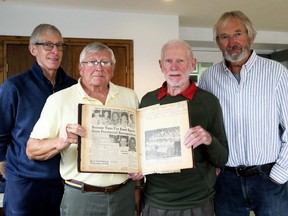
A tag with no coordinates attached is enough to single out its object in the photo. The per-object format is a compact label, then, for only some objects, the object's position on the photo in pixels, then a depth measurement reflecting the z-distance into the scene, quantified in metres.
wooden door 3.70
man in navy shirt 1.77
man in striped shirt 1.68
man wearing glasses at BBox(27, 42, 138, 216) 1.48
